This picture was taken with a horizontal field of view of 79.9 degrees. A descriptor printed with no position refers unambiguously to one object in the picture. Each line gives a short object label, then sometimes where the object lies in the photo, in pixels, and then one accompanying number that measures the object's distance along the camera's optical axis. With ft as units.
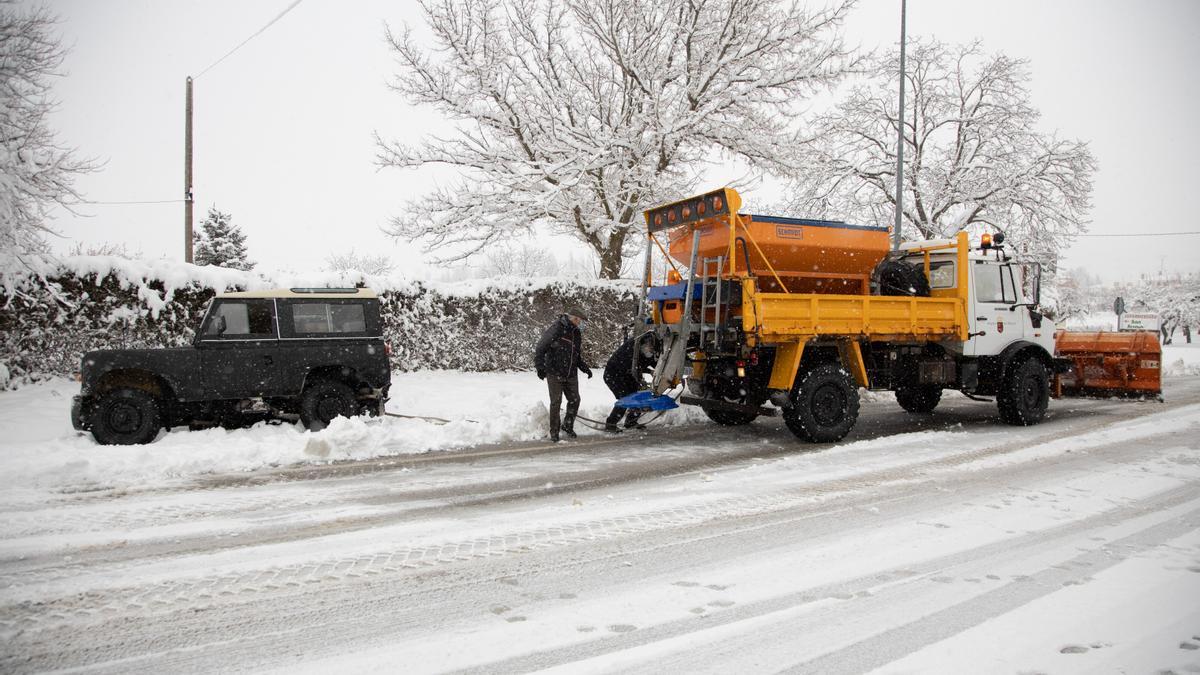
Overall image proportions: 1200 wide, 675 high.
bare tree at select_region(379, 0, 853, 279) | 56.95
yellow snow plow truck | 29.32
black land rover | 27.71
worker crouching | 32.89
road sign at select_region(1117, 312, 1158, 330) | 78.28
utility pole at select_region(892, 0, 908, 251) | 56.44
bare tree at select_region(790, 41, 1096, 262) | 80.38
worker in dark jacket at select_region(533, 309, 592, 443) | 30.66
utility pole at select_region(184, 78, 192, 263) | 55.42
